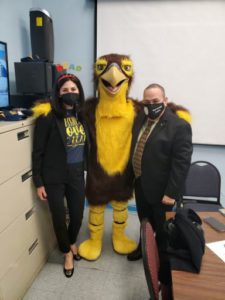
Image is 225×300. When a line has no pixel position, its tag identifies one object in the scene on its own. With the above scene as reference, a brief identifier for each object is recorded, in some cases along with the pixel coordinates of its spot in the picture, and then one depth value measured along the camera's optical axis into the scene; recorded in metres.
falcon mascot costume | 1.80
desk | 0.97
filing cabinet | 1.48
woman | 1.73
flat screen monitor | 1.79
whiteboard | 2.48
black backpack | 1.12
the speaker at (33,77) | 2.01
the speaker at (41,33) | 2.25
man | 1.67
